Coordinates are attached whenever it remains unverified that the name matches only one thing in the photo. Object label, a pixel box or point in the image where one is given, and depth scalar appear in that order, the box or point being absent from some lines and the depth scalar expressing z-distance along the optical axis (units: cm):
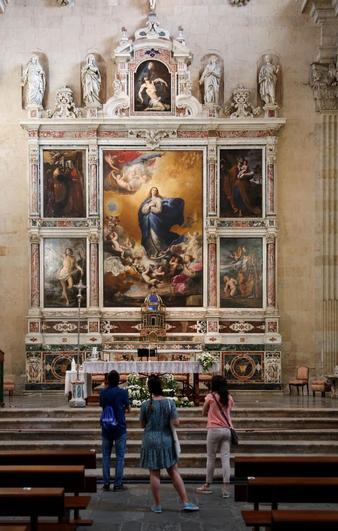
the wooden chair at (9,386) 2153
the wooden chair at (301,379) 2136
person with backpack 1229
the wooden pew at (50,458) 998
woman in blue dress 1079
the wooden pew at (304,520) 707
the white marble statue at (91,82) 2281
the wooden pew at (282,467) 977
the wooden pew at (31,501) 798
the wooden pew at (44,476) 902
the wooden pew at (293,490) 855
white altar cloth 1905
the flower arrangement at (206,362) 1892
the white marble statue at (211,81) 2280
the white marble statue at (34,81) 2278
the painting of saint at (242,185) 2298
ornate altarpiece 2266
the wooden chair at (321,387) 2131
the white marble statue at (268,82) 2277
